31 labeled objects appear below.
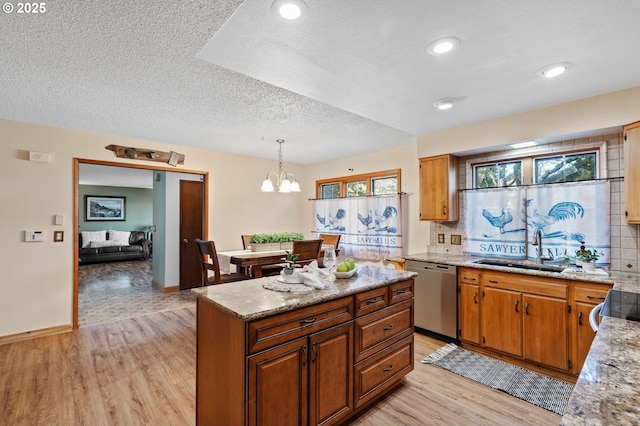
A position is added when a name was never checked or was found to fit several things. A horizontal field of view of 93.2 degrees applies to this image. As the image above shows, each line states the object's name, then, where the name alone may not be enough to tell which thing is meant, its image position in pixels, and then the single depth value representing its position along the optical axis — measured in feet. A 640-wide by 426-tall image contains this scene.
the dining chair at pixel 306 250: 12.35
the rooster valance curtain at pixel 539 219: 9.09
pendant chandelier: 13.44
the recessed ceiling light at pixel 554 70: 6.85
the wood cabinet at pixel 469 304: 9.75
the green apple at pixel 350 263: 7.57
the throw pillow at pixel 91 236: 27.83
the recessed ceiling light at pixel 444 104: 8.97
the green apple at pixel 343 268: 7.45
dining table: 12.43
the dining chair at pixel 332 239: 16.36
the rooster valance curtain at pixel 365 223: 14.60
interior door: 17.94
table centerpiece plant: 14.34
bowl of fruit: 7.38
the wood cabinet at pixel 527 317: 8.17
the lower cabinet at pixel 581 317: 7.64
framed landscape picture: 30.30
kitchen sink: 9.14
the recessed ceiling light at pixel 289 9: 4.78
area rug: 7.28
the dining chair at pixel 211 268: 11.27
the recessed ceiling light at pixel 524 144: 10.02
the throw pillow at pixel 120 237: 29.71
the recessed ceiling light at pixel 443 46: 5.86
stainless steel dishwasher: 10.30
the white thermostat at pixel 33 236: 11.19
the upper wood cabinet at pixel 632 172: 7.85
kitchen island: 4.82
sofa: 27.12
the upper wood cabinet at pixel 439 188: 11.84
